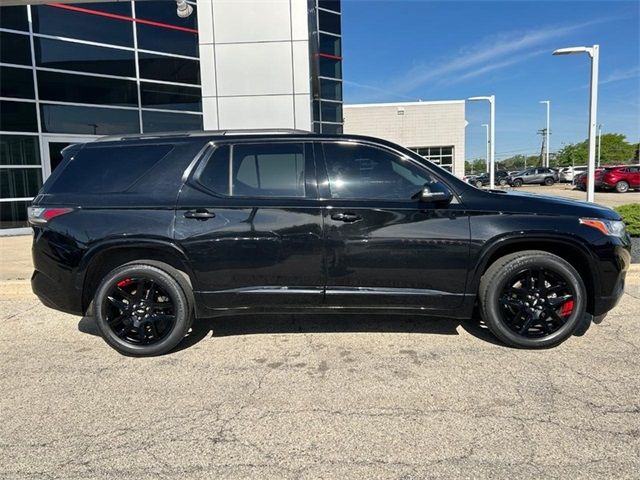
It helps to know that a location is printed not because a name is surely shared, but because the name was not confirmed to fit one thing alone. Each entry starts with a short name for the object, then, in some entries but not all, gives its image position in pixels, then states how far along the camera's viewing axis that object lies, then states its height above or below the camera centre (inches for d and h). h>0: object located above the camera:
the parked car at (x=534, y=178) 1492.4 +15.6
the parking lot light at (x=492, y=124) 800.3 +107.0
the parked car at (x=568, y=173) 1404.8 +26.5
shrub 295.3 -25.9
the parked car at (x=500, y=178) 1523.3 +17.1
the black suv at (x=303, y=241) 145.1 -17.4
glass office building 414.9 +116.0
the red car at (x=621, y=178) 944.3 +4.4
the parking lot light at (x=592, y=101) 401.1 +72.4
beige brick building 1647.4 +226.5
